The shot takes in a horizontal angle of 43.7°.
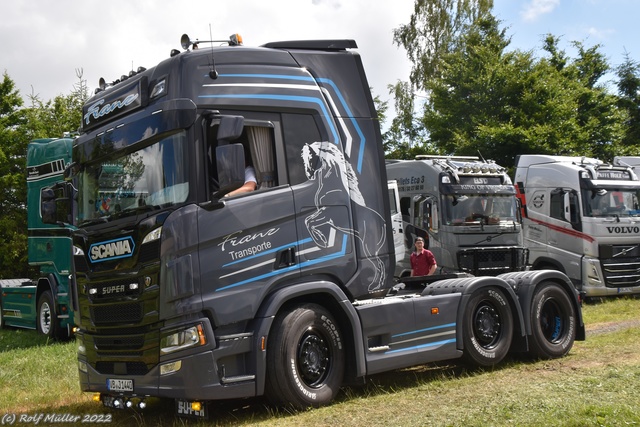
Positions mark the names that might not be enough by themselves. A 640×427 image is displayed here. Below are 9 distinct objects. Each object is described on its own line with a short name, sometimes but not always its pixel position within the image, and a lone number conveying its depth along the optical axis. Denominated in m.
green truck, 15.24
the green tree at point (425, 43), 39.69
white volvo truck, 19.45
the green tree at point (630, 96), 41.15
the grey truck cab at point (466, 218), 17.73
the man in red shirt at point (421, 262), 14.45
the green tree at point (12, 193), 27.69
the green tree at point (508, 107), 31.84
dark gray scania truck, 7.29
